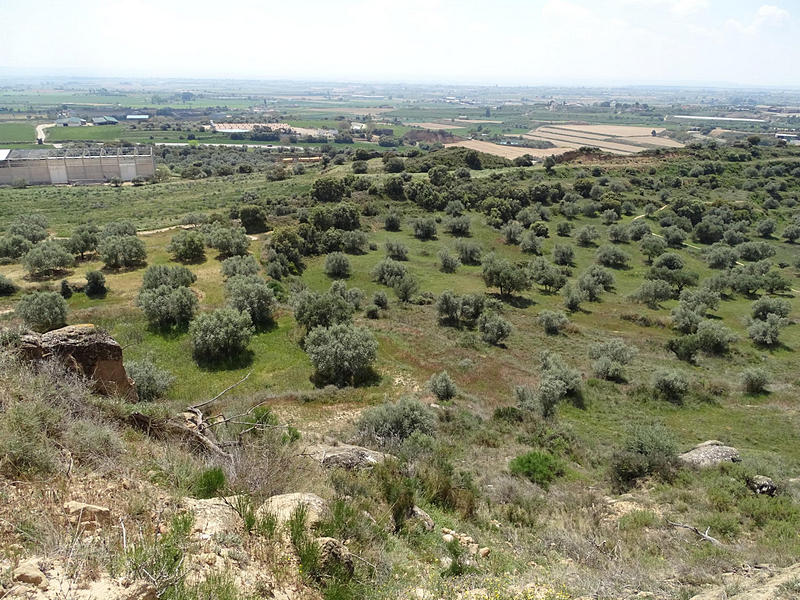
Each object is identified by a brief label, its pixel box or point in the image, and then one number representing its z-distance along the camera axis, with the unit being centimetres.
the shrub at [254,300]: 2909
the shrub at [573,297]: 3850
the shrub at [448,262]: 4656
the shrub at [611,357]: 2562
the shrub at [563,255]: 5025
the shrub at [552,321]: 3372
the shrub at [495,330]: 3089
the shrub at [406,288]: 3777
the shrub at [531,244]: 5303
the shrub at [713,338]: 3056
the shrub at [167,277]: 3180
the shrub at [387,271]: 4169
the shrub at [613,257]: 5050
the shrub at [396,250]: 4831
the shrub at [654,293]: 4069
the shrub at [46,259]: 3432
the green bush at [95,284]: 3191
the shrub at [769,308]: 3641
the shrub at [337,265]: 4262
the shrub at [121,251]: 3712
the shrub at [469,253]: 4988
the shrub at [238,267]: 3628
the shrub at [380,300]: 3619
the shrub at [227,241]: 4178
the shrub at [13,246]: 3859
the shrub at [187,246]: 4025
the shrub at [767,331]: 3238
